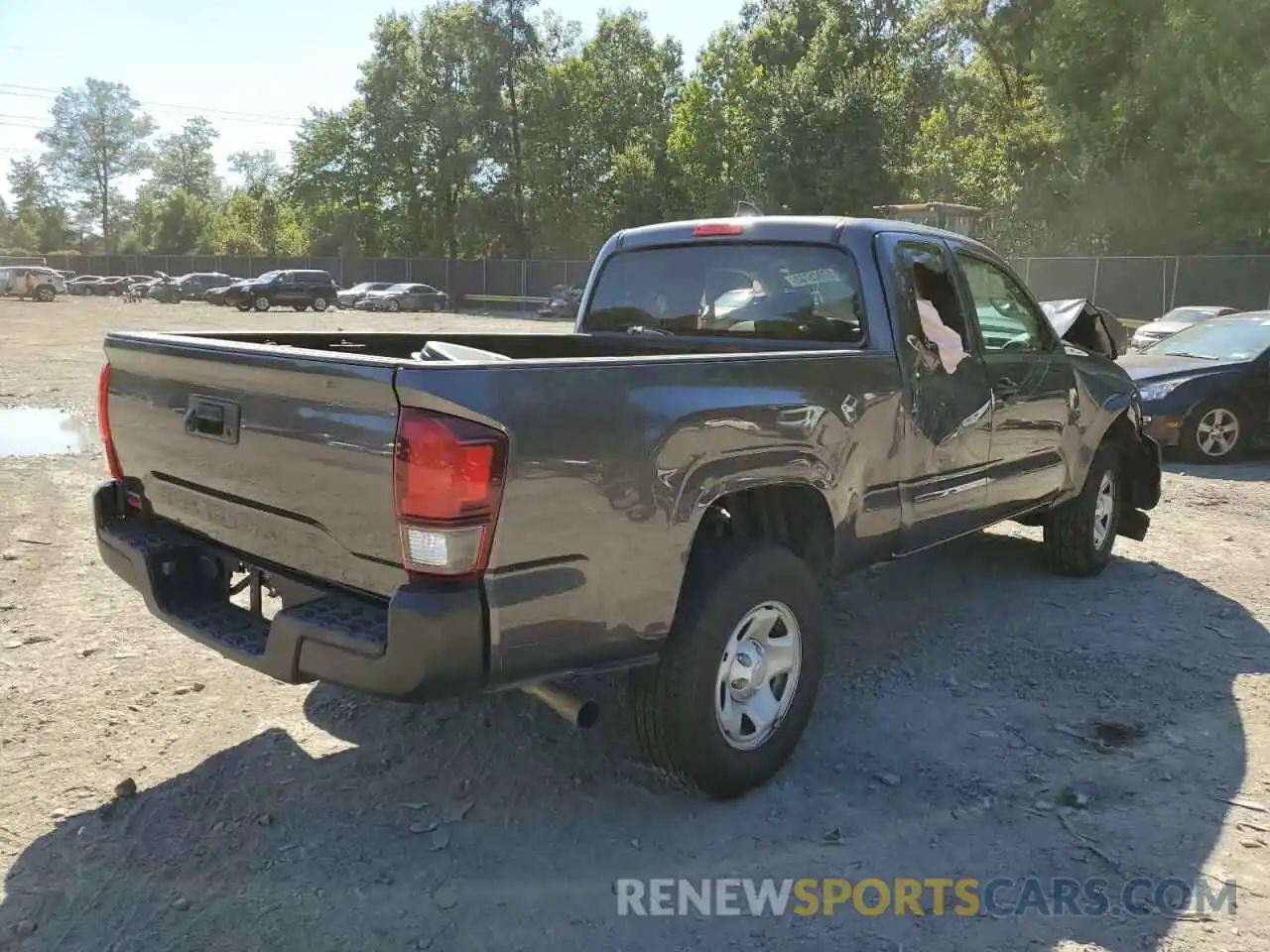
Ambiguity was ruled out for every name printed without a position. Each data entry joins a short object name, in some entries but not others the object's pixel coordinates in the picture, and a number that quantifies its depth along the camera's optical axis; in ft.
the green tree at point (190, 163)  352.69
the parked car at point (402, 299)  148.87
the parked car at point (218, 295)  148.13
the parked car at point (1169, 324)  61.31
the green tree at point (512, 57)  176.04
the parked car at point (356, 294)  152.05
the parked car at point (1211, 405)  32.07
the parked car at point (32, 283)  154.71
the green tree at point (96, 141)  315.99
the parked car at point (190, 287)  158.10
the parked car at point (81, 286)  190.80
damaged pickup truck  8.45
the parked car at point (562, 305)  137.49
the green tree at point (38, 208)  324.80
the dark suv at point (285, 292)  140.87
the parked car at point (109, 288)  185.80
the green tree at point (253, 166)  377.99
